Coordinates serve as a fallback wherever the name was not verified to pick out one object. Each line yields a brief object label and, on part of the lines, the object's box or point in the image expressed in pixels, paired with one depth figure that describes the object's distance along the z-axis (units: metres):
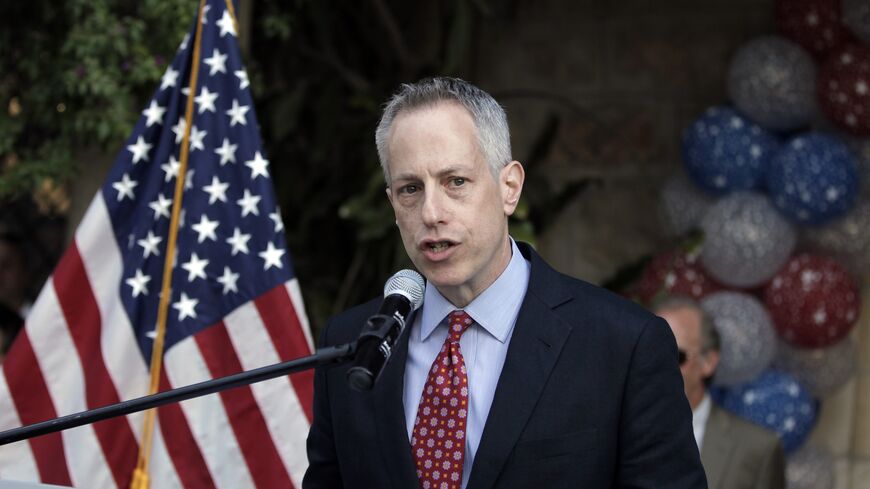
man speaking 3.57
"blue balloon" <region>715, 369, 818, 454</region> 8.53
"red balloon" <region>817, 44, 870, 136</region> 8.17
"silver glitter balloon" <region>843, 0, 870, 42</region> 8.27
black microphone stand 3.04
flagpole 6.20
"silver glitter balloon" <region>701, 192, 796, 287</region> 8.46
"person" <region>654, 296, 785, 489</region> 6.94
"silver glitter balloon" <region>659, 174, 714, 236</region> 9.12
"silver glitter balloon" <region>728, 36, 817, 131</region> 8.50
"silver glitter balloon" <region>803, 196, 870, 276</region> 8.53
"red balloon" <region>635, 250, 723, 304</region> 8.88
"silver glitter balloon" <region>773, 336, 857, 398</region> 8.73
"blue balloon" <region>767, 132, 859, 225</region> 8.25
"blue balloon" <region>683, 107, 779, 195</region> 8.59
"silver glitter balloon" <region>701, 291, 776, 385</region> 8.37
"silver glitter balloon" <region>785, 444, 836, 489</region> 8.83
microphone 2.90
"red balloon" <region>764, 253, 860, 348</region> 8.45
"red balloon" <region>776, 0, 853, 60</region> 8.48
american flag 6.24
